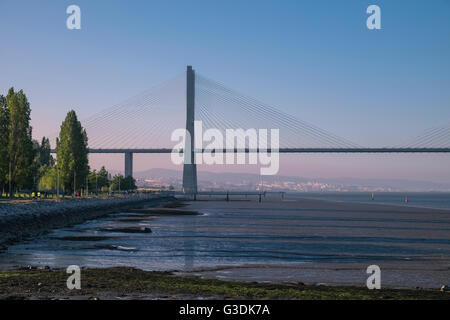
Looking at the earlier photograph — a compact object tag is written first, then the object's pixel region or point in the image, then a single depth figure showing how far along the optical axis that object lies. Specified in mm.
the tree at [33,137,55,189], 94488
